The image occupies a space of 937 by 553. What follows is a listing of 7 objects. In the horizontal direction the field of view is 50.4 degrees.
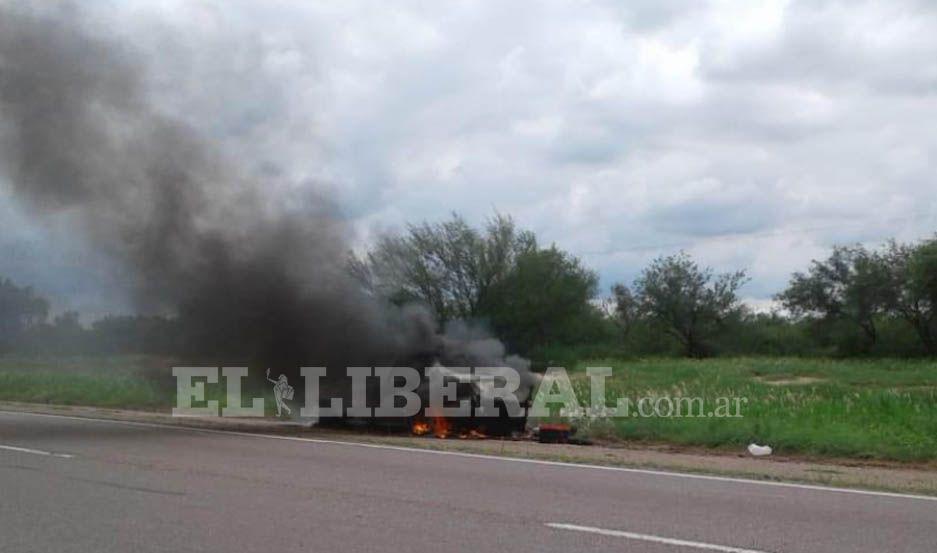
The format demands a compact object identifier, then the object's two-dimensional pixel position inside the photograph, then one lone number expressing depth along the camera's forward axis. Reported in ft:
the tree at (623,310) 197.47
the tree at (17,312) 137.18
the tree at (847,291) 171.53
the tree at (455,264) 94.53
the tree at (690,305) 188.14
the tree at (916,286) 157.38
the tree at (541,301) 129.08
